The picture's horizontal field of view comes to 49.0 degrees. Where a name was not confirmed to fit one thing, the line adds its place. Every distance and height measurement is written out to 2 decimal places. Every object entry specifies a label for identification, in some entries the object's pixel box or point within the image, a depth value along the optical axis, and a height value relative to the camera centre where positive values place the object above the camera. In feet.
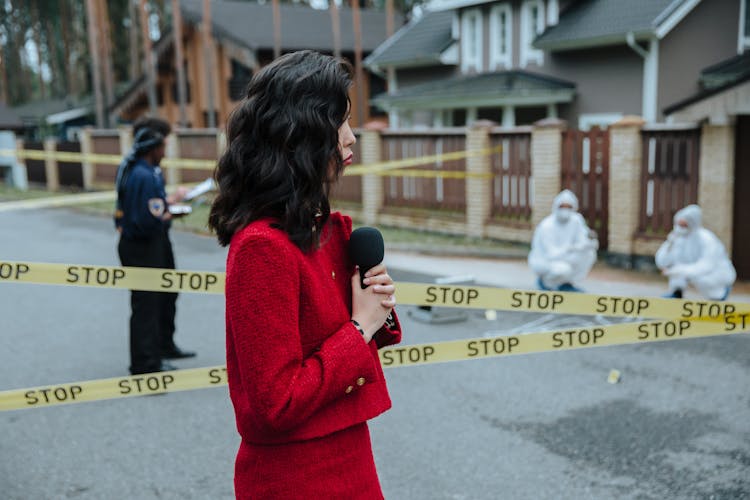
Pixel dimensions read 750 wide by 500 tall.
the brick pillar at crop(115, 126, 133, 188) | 77.92 +0.07
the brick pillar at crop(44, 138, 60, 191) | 87.71 -3.41
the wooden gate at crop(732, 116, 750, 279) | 32.24 -3.01
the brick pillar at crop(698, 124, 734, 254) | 32.65 -2.22
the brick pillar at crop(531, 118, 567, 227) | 40.47 -1.74
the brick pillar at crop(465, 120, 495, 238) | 44.52 -2.86
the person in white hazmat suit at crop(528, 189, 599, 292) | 27.58 -4.07
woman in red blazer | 5.75 -1.18
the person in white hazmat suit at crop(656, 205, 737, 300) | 25.13 -4.25
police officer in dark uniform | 18.97 -1.93
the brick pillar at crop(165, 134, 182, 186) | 71.26 -2.70
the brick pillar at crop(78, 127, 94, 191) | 83.66 -2.45
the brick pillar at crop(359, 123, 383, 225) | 52.80 -3.01
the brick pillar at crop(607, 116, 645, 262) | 36.45 -2.60
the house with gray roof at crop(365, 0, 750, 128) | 58.49 +5.37
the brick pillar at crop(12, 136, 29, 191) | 92.73 -3.38
